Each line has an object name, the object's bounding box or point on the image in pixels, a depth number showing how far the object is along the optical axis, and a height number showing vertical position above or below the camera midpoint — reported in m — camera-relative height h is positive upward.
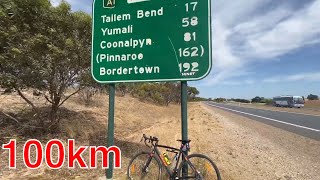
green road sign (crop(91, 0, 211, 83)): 3.08 +0.94
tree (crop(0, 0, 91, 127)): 5.28 +1.48
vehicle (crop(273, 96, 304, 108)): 42.53 -1.28
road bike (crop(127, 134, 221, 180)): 3.42 -1.35
